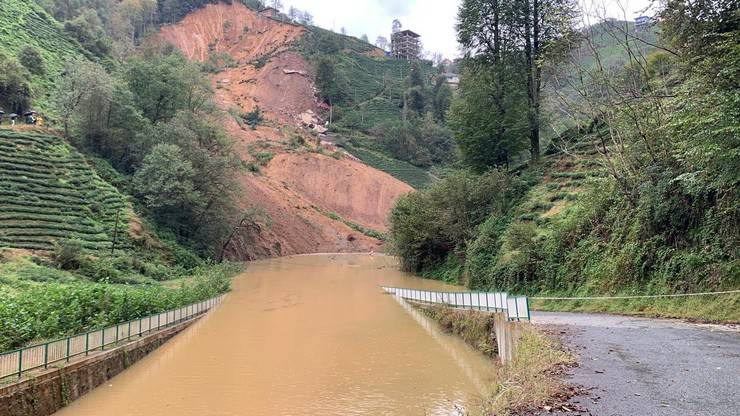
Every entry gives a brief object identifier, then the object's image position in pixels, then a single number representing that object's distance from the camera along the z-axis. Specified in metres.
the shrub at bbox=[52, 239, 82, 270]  27.47
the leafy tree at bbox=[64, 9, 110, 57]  76.06
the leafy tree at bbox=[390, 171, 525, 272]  31.21
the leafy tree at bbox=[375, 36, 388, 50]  188.20
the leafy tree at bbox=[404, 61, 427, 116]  114.62
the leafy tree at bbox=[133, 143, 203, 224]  41.09
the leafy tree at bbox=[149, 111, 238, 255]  45.28
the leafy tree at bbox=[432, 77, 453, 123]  112.78
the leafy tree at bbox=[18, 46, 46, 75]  57.41
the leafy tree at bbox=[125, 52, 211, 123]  51.72
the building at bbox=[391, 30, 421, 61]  152.62
